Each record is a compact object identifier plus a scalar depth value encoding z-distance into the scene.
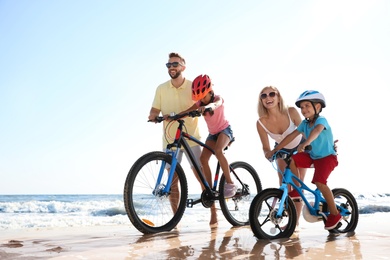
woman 5.11
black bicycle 4.69
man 5.65
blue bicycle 4.29
